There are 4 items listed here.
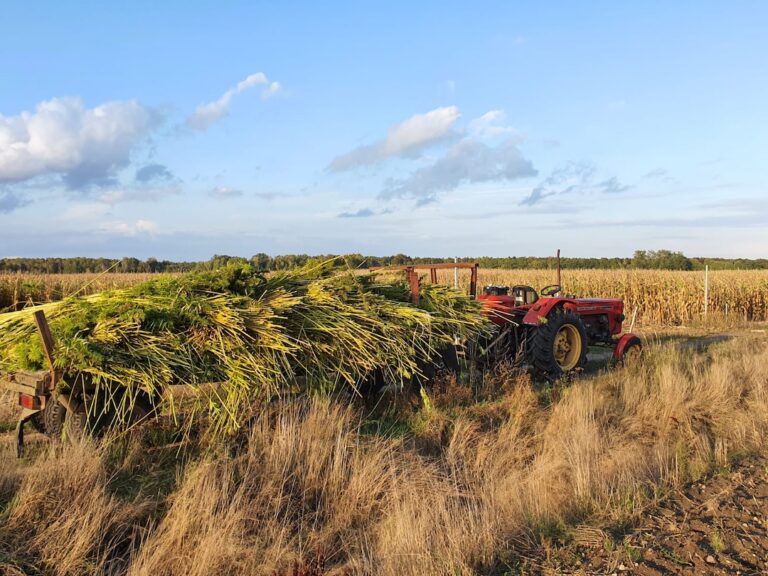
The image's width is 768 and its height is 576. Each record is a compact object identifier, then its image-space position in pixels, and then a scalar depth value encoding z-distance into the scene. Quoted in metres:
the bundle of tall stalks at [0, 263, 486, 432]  5.05
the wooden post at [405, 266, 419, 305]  7.05
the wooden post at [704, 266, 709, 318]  20.80
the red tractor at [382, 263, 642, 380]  9.39
